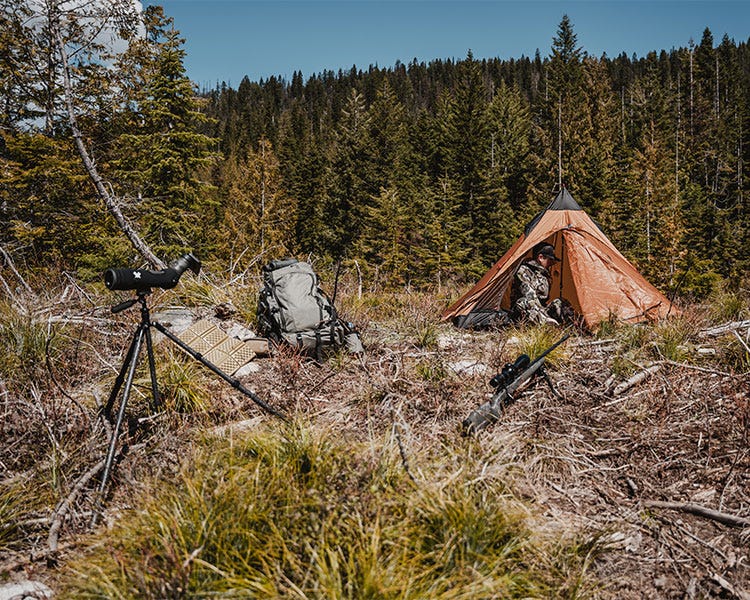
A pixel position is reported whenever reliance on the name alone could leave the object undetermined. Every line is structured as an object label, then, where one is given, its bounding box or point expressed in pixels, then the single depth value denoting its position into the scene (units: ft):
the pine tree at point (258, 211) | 82.64
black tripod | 8.65
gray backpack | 16.25
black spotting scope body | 9.35
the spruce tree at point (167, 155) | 45.03
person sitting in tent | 21.97
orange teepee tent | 22.44
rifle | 11.05
